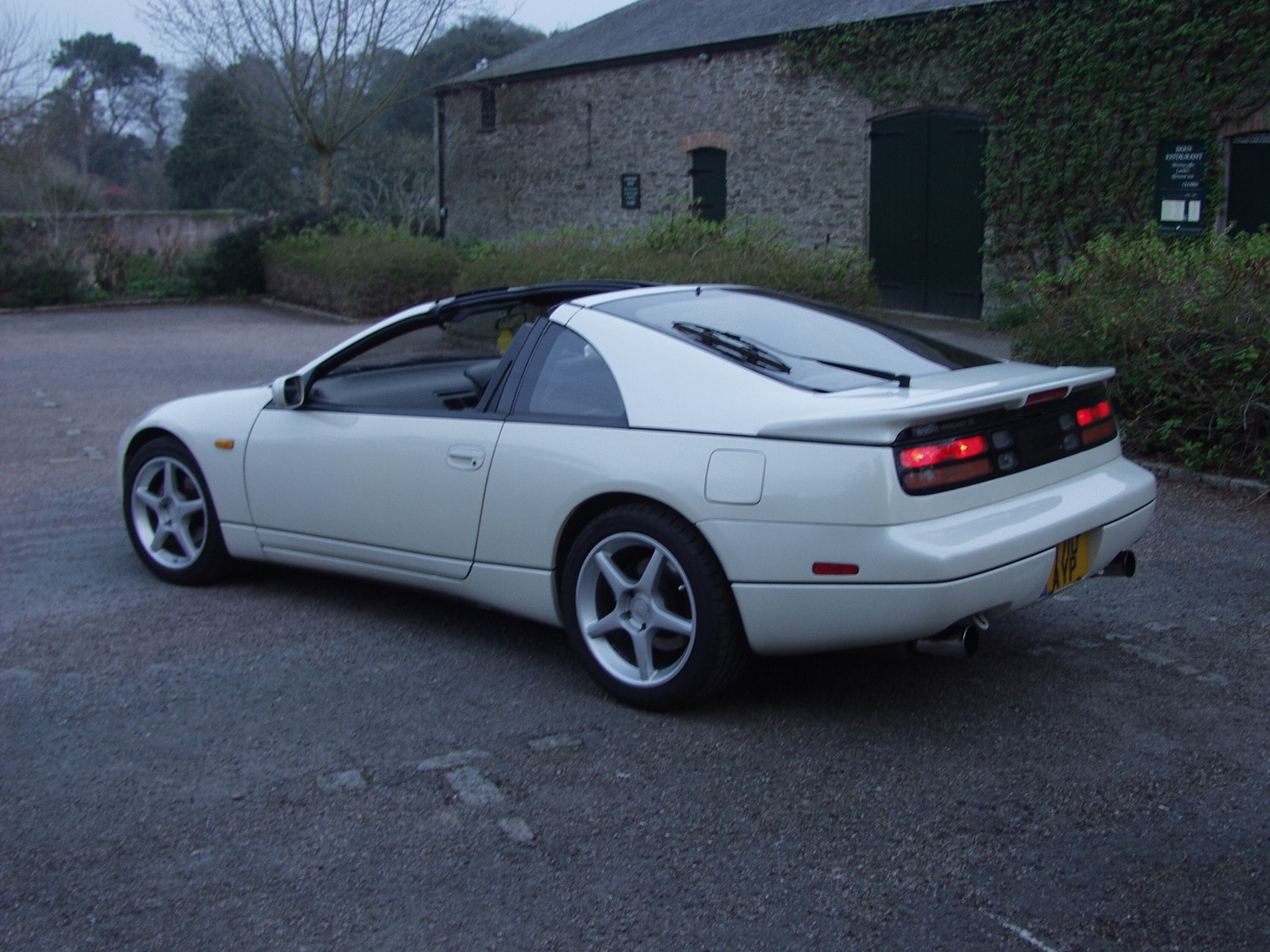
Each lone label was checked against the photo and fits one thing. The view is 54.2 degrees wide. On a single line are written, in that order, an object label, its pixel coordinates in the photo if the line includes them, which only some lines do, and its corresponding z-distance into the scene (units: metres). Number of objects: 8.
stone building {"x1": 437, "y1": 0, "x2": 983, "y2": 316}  18.02
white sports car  3.52
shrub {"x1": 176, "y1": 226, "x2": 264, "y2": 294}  23.90
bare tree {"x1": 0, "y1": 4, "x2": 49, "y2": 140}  30.80
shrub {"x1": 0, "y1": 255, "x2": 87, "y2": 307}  22.44
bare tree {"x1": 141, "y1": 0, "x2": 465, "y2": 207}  28.36
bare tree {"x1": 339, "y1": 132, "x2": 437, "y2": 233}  31.20
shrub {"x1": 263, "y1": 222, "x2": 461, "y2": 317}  19.64
